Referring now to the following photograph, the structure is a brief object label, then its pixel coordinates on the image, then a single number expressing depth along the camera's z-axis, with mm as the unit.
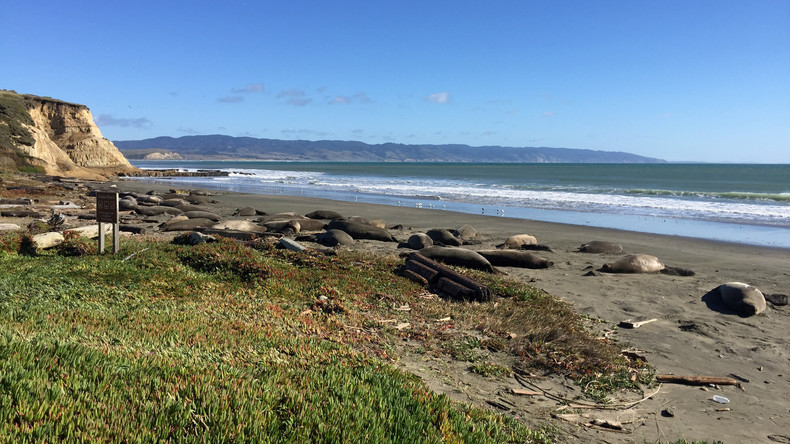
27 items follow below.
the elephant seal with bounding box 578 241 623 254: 15750
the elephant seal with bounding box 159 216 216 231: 17406
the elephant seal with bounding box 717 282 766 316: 9539
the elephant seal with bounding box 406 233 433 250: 15258
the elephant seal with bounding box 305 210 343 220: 21625
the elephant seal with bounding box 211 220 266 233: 16750
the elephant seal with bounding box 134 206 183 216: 21797
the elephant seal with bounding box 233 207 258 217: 22672
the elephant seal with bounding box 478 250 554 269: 13594
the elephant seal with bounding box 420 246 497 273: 12455
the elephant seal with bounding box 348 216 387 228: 18984
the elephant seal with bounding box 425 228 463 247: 16359
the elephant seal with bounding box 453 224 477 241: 17764
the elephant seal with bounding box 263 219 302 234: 17489
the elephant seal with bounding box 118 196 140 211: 22734
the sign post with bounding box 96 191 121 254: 9961
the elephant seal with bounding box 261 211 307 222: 19656
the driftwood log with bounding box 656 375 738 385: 6453
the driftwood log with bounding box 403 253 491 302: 9594
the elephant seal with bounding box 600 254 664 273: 12984
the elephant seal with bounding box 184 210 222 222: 19750
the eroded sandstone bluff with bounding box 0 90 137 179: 44938
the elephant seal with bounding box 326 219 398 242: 16875
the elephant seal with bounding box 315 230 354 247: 15219
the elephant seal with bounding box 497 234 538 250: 16359
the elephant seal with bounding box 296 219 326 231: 18547
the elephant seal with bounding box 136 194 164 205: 26312
